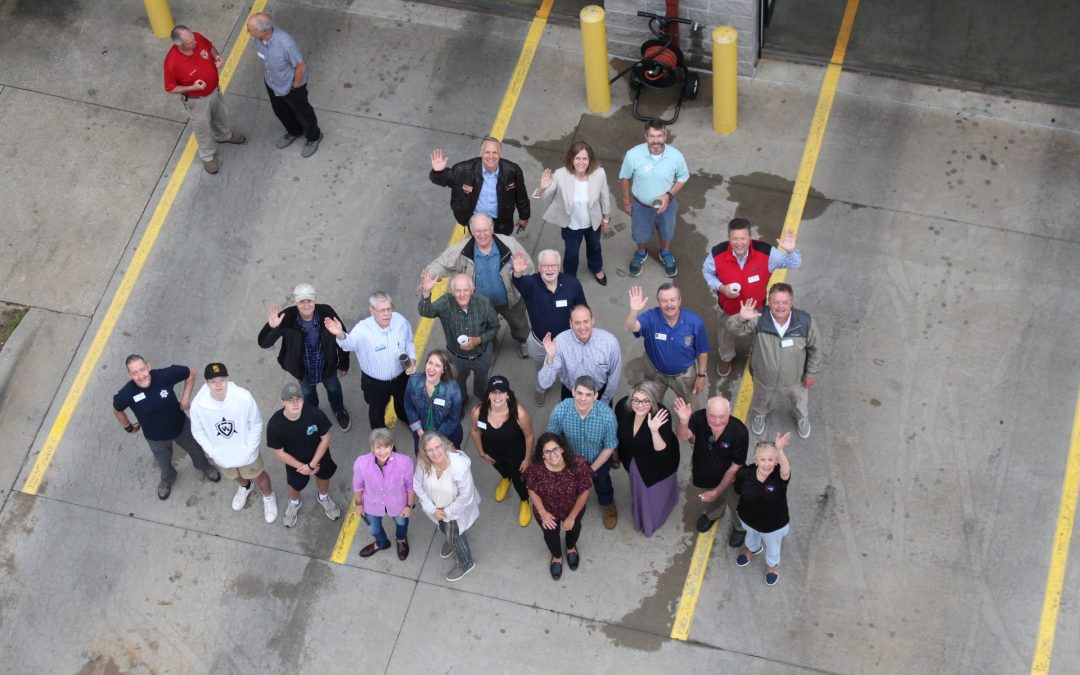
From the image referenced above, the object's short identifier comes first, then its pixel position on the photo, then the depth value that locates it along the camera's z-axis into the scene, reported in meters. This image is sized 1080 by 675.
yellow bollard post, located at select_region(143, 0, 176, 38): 13.78
